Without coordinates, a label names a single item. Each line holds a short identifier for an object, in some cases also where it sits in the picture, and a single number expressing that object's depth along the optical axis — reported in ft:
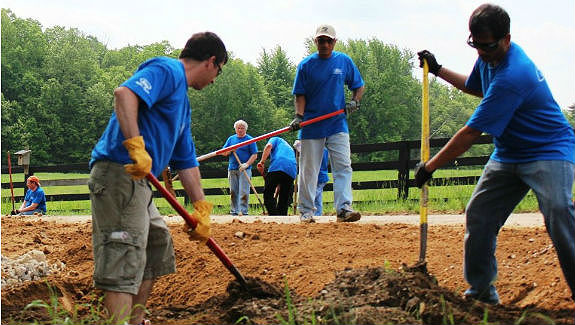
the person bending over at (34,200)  40.98
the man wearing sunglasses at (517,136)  12.35
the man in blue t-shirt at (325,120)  24.39
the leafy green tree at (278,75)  206.90
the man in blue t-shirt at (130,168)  11.64
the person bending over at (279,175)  36.09
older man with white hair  39.04
